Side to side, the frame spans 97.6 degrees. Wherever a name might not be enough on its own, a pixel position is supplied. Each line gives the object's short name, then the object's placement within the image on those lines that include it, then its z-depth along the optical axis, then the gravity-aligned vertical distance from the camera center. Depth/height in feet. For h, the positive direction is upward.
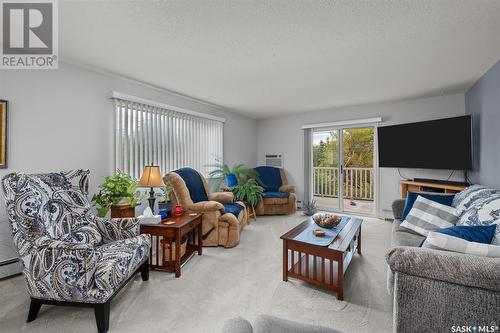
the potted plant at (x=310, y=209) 15.29 -2.97
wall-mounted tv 10.03 +1.18
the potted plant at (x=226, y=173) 14.11 -0.42
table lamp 8.20 -0.48
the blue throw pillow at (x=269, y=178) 16.39 -0.85
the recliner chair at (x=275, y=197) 14.84 -2.11
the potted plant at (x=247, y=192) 13.38 -1.54
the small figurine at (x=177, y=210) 8.71 -1.77
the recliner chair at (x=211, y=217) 9.63 -2.24
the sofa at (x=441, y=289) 3.27 -1.92
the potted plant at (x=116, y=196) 7.75 -1.09
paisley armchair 4.70 -1.99
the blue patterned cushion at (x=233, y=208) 10.47 -2.07
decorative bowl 7.82 -1.97
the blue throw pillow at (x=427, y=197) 7.99 -1.17
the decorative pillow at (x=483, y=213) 5.24 -1.17
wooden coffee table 6.06 -2.82
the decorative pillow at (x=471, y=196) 6.56 -0.94
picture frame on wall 6.61 +1.03
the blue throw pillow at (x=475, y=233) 4.49 -1.38
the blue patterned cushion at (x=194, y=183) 10.68 -0.85
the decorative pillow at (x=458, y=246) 3.74 -1.41
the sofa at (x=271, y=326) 2.15 -1.67
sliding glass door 15.25 -0.16
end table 7.29 -2.32
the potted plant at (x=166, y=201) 9.04 -1.51
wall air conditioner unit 18.10 +0.57
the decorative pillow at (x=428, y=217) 6.97 -1.64
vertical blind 9.51 +1.43
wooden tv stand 9.90 -1.00
